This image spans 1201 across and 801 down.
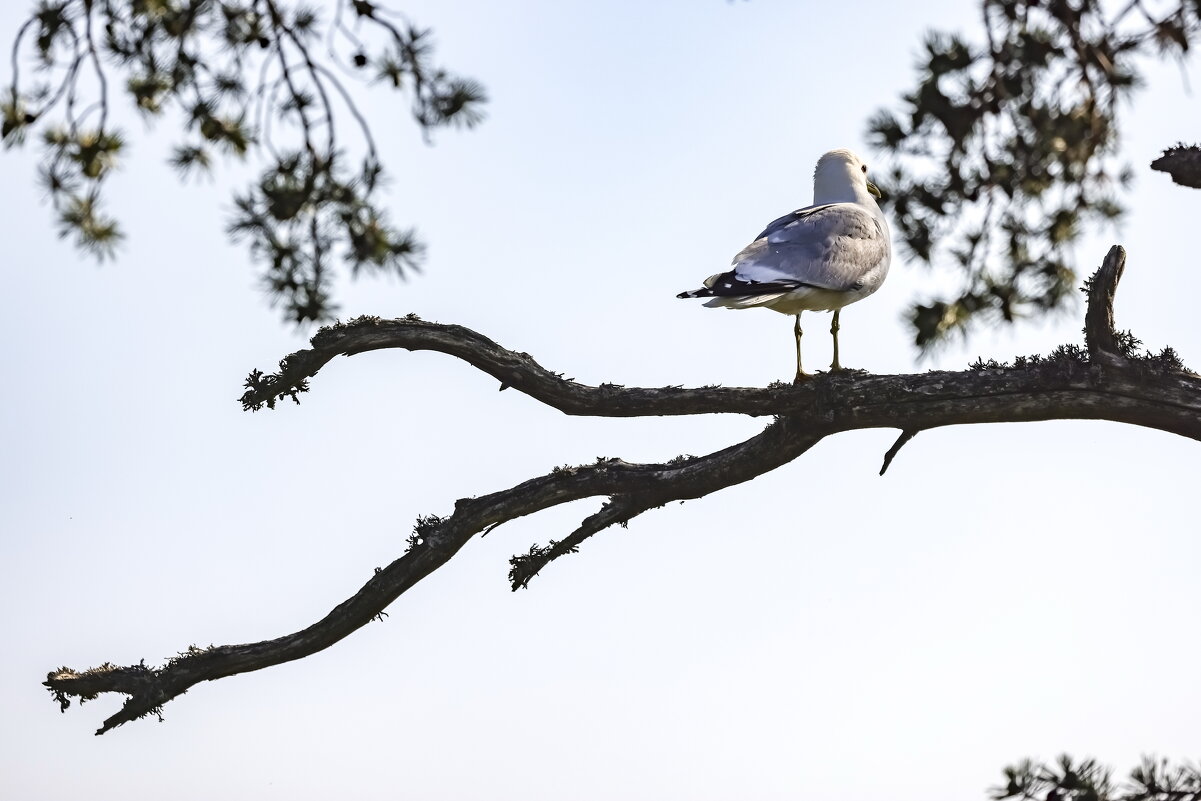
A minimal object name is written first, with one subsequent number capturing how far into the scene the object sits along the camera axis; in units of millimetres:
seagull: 15008
